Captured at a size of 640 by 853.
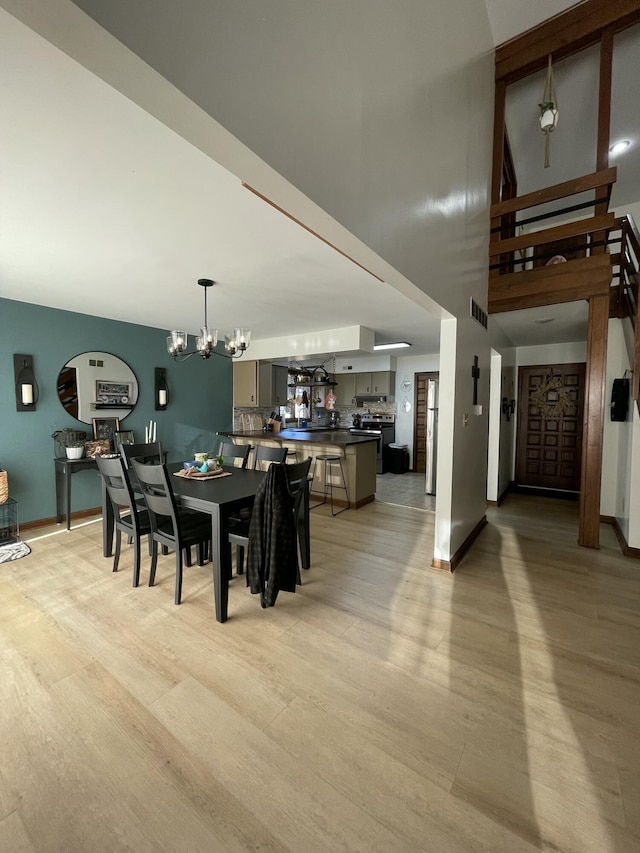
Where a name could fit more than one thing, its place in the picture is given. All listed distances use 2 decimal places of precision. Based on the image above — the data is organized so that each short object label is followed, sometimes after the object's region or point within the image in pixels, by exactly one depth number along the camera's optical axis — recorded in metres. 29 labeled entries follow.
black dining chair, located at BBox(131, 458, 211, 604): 2.35
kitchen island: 4.74
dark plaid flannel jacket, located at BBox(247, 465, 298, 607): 2.29
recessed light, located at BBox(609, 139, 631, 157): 4.02
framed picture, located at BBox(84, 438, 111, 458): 4.19
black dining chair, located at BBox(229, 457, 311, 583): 2.46
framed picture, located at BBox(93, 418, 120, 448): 4.44
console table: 3.86
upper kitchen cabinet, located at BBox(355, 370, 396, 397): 7.44
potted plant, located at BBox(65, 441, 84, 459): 3.97
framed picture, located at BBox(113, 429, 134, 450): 4.52
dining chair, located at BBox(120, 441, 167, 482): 3.54
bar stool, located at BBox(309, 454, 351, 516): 4.70
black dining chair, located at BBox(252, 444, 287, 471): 3.49
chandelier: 3.13
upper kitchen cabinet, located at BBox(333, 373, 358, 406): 7.86
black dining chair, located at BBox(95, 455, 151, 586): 2.60
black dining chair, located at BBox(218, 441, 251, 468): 3.73
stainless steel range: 7.31
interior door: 7.31
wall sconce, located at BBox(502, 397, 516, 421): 5.11
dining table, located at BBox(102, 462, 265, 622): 2.21
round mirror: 4.21
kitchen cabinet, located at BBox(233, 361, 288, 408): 6.00
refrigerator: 5.18
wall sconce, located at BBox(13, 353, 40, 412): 3.79
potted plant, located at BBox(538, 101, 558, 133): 3.19
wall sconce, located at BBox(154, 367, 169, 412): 5.07
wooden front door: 5.39
